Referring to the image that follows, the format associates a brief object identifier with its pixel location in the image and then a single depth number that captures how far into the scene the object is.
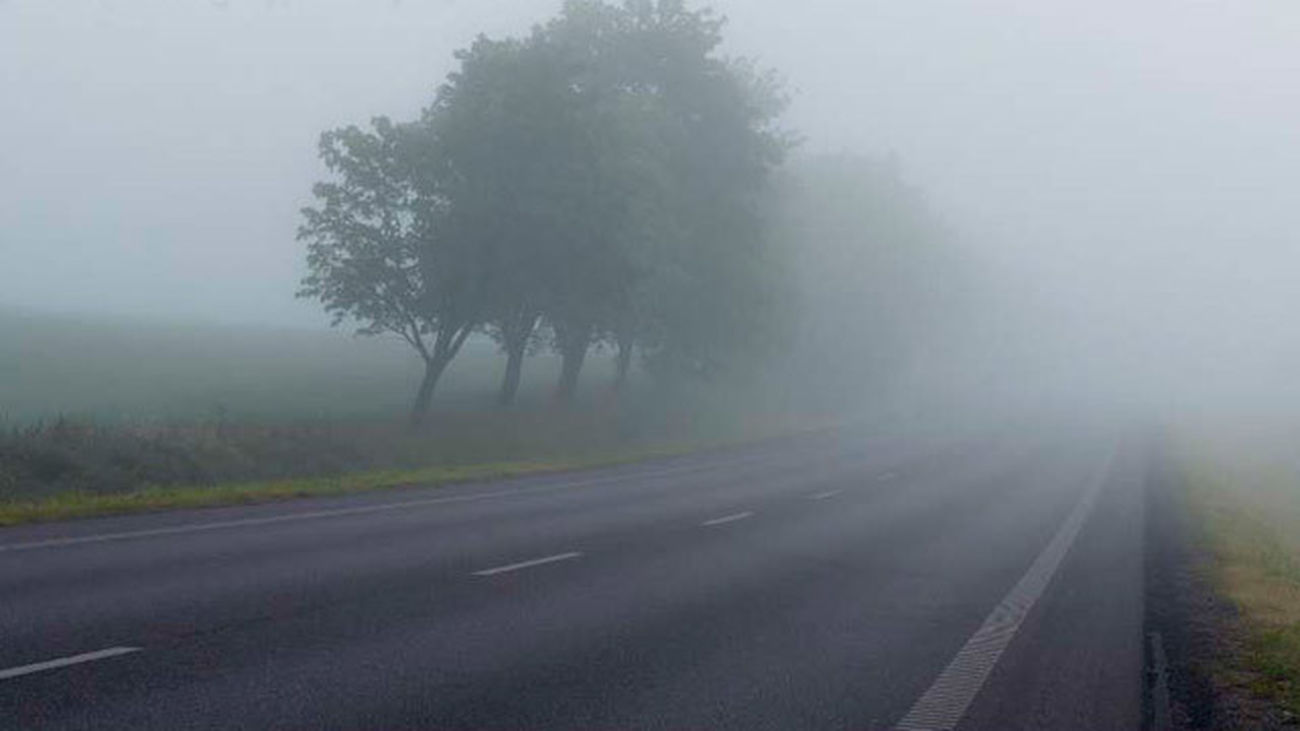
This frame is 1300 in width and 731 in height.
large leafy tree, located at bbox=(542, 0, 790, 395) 52.53
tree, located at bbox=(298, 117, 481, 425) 43.88
